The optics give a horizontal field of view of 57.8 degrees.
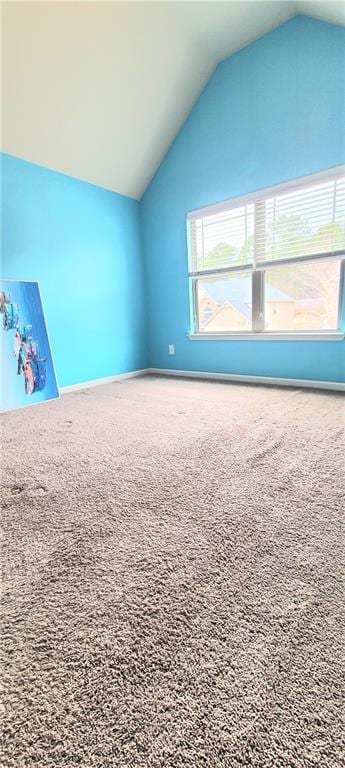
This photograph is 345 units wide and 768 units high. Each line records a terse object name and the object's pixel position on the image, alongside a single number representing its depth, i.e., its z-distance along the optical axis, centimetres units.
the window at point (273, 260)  264
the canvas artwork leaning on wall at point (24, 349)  265
